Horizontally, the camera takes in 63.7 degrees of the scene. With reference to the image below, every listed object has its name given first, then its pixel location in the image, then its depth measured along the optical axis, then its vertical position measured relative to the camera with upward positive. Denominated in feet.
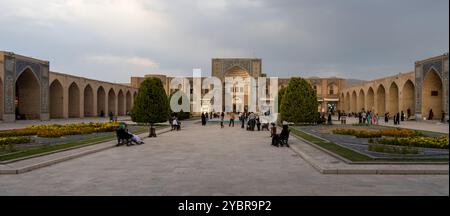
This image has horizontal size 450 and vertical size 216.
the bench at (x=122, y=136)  41.30 -3.16
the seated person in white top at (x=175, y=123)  70.81 -2.88
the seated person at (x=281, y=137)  40.68 -3.22
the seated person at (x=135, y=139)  42.14 -3.64
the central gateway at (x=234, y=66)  196.13 +22.97
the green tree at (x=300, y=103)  83.66 +1.22
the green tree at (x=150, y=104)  79.61 +0.98
